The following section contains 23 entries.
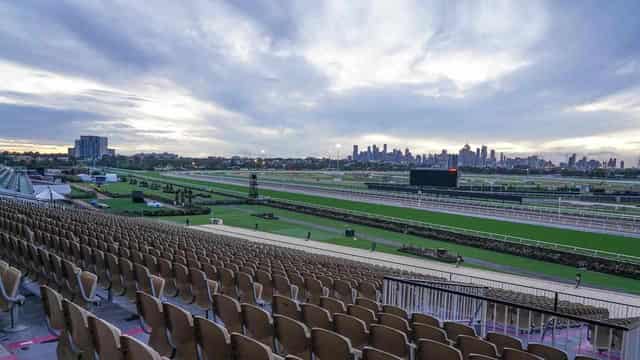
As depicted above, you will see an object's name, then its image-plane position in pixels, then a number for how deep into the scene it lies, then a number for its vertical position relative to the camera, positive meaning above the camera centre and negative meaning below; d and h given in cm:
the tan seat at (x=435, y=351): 447 -174
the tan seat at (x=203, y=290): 794 -218
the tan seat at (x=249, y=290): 862 -236
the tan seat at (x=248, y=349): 381 -152
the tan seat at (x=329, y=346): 439 -169
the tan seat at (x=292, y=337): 497 -184
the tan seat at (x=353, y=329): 557 -194
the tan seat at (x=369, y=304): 787 -233
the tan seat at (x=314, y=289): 995 -265
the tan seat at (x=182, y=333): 471 -173
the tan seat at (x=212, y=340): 428 -164
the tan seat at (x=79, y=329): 426 -159
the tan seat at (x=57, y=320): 463 -175
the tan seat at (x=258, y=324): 537 -184
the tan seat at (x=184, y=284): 831 -221
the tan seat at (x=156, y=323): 501 -179
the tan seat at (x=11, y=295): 595 -177
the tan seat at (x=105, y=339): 377 -148
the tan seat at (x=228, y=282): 882 -234
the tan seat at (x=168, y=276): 864 -219
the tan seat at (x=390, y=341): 516 -190
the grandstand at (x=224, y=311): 453 -207
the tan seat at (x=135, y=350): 333 -137
